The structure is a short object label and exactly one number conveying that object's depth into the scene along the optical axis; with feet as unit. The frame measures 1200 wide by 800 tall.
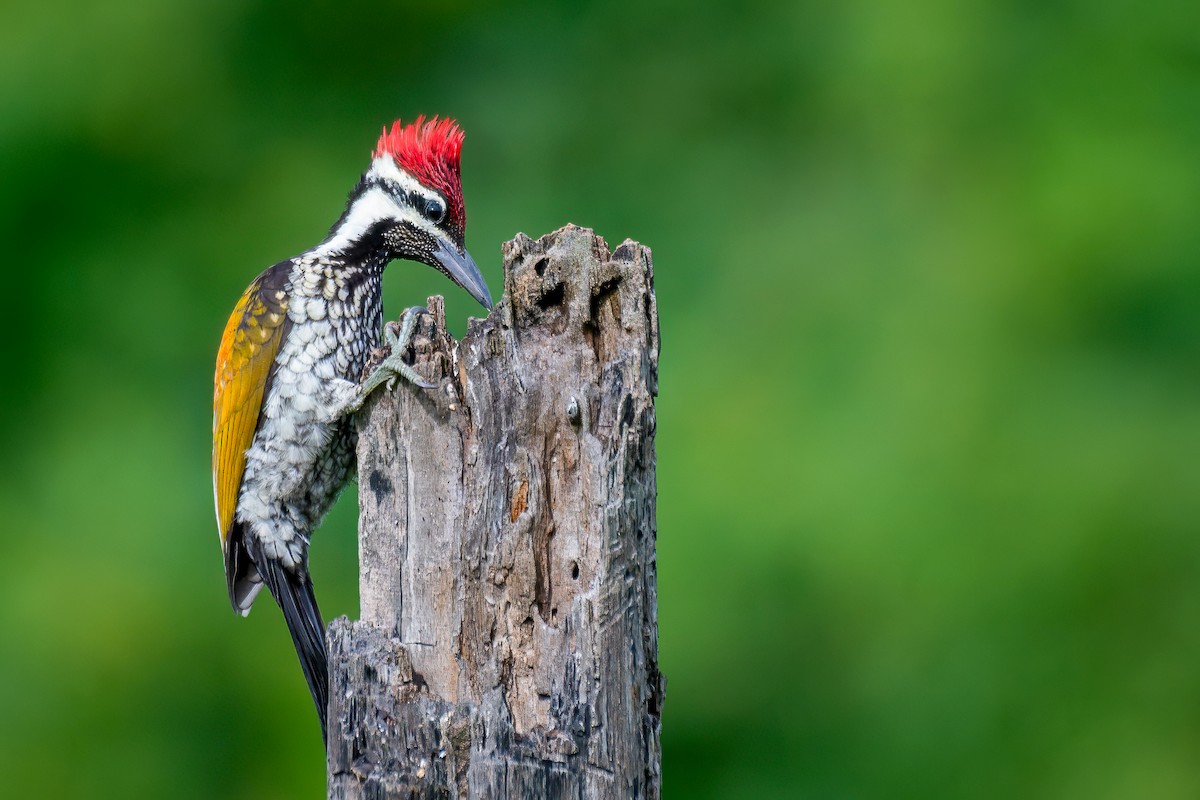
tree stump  18.80
